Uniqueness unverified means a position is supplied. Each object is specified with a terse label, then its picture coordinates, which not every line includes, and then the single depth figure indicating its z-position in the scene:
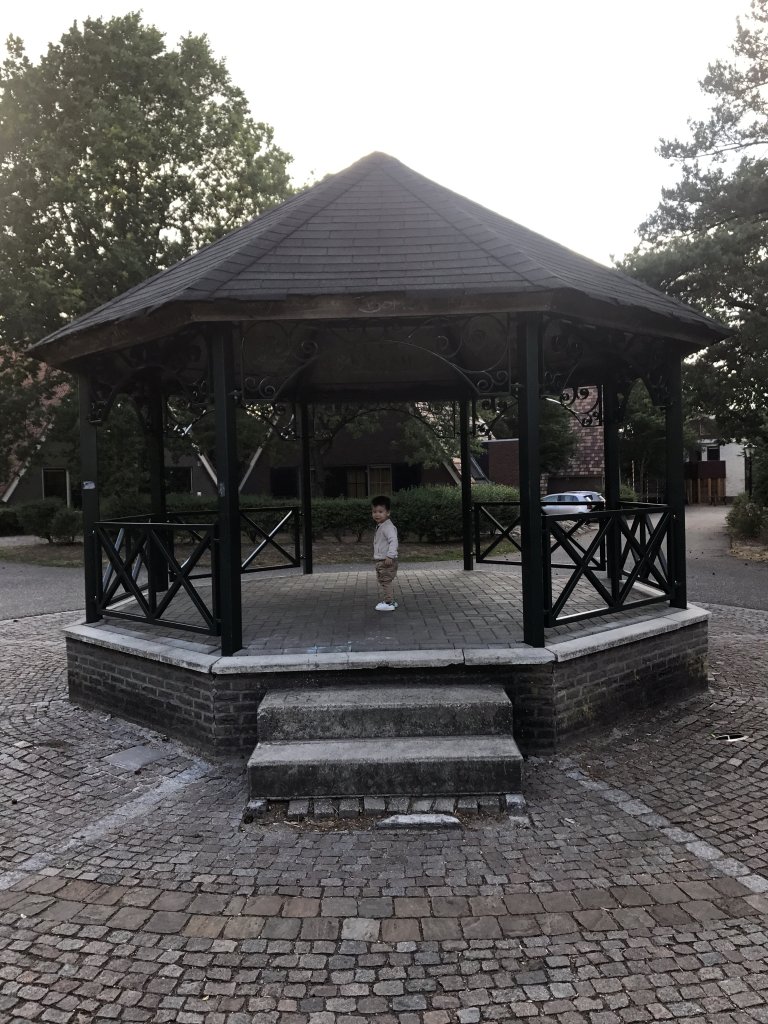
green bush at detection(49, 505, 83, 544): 21.27
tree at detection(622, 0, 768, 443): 15.97
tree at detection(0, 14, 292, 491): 18.38
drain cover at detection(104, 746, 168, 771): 5.29
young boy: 7.31
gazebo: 5.31
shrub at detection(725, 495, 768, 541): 20.20
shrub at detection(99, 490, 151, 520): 19.41
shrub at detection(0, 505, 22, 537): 28.08
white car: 30.60
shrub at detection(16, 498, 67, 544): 21.97
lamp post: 19.91
